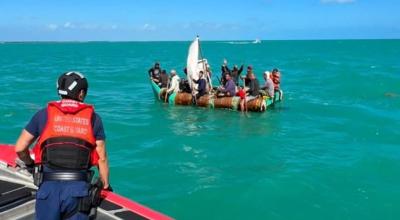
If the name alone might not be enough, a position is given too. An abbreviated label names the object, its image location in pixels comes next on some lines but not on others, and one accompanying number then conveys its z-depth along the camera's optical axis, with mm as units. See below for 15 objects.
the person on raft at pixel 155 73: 22938
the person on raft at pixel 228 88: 19906
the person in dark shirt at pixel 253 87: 19797
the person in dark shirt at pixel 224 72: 20927
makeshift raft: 19688
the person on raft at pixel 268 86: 20297
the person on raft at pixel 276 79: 21784
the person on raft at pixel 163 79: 22594
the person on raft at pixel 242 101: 19641
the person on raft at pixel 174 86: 21750
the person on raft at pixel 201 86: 20344
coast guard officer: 4074
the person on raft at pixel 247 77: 19844
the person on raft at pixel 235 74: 21719
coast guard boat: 5211
